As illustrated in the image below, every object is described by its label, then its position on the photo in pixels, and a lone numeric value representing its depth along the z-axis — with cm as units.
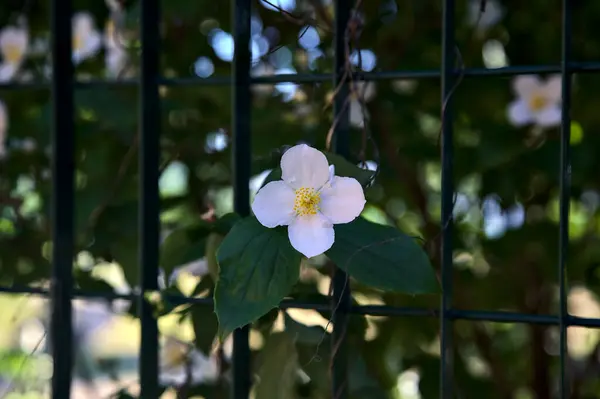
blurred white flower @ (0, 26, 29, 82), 92
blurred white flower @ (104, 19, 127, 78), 94
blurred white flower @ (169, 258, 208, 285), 72
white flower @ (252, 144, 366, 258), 60
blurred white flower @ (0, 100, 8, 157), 90
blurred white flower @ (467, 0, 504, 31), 93
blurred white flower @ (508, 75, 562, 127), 86
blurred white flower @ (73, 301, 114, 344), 122
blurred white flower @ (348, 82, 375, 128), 85
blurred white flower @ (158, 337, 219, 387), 85
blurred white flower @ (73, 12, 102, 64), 95
